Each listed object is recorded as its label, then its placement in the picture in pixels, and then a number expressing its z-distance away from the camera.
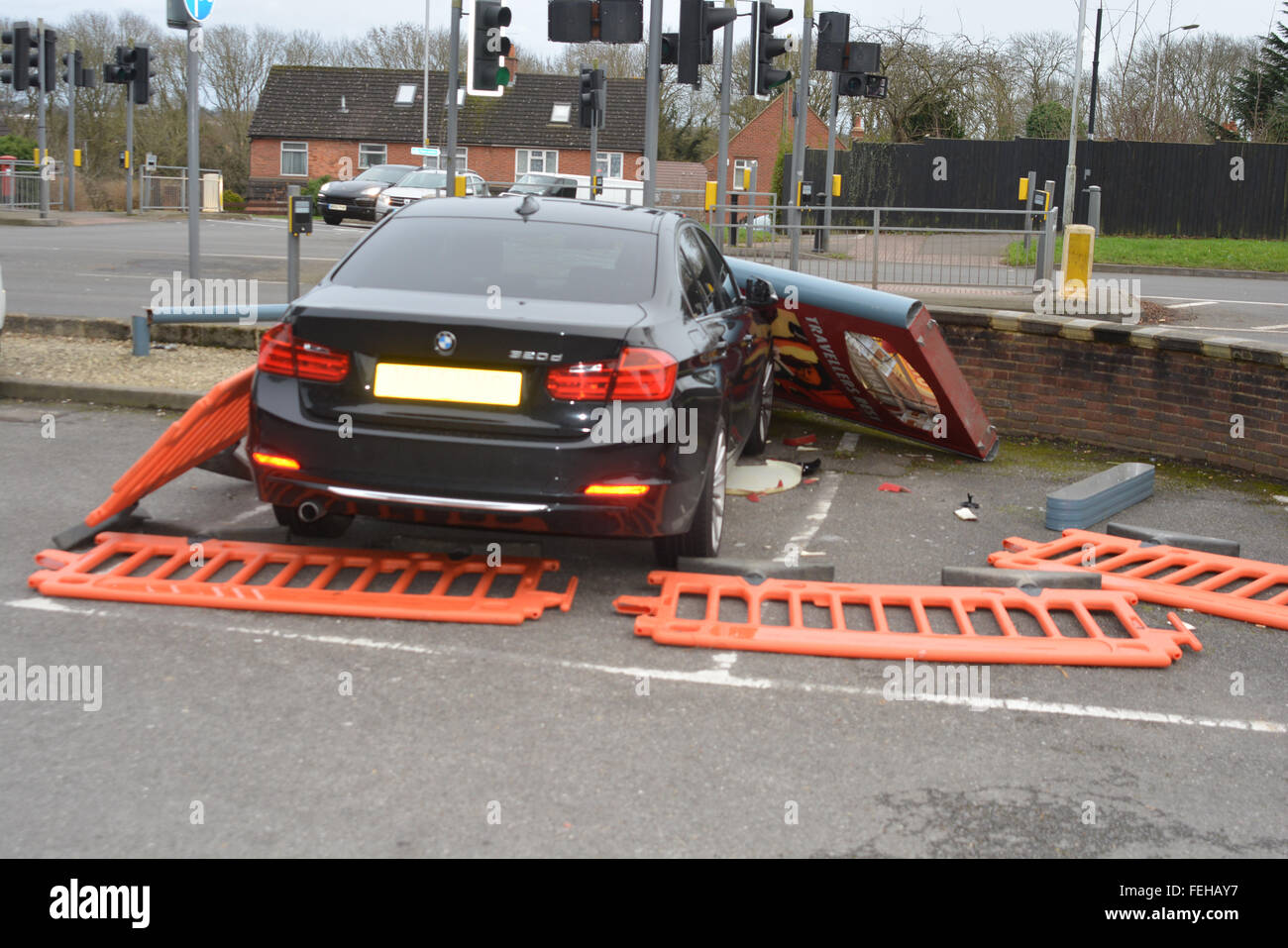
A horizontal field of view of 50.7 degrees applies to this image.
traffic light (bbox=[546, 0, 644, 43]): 15.01
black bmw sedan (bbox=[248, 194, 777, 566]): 5.24
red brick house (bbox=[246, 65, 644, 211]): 67.81
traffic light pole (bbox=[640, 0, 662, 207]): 14.77
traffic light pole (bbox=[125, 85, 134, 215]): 42.38
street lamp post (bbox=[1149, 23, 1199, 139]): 46.27
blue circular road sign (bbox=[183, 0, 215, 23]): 12.35
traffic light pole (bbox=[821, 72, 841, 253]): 17.20
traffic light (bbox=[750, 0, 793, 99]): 18.39
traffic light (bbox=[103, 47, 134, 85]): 29.62
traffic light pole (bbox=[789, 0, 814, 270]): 23.52
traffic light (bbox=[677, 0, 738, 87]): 16.14
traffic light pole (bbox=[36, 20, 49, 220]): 34.25
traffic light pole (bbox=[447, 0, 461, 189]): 17.11
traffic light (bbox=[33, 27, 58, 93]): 34.38
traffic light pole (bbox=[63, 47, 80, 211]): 39.84
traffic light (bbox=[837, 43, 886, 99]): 21.00
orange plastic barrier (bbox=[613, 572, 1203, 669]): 5.12
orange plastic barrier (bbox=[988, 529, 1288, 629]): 5.87
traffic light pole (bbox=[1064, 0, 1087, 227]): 31.72
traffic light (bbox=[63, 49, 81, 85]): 39.47
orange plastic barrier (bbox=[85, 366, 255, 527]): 5.96
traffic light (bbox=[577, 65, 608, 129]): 22.77
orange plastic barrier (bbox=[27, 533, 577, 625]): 5.36
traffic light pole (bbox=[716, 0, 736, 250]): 18.00
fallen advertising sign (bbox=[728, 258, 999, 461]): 8.36
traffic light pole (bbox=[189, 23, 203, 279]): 12.18
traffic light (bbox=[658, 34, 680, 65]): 16.67
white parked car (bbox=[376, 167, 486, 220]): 34.12
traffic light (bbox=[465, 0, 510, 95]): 16.42
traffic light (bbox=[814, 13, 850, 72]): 20.53
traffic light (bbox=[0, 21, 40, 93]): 33.28
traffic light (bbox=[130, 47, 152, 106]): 30.11
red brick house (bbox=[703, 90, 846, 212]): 76.75
